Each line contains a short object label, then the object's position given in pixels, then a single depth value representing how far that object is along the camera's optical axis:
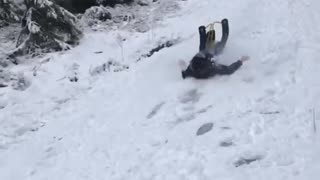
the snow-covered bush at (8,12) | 11.91
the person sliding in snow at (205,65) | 9.48
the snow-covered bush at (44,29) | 11.43
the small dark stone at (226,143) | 7.46
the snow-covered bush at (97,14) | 12.74
